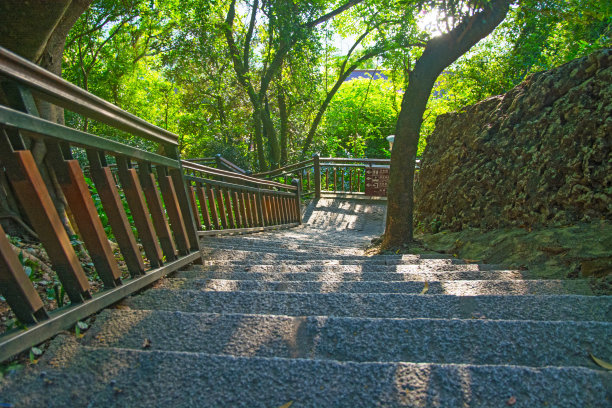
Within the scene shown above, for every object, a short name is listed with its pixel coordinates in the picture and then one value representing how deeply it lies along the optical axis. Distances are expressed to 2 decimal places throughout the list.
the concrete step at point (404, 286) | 2.11
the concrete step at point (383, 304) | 1.71
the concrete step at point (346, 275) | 2.58
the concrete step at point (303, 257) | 3.57
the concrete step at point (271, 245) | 4.38
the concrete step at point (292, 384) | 1.06
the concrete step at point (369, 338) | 1.33
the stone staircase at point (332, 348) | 1.09
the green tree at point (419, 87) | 4.18
